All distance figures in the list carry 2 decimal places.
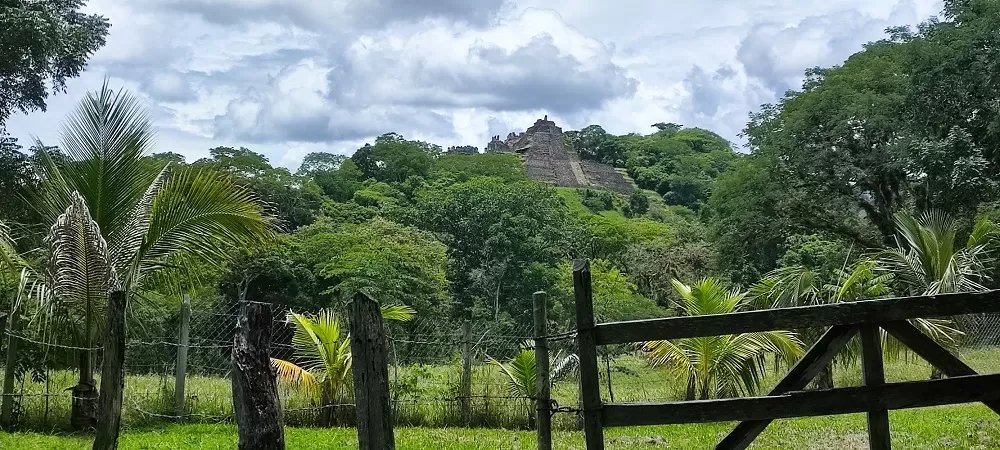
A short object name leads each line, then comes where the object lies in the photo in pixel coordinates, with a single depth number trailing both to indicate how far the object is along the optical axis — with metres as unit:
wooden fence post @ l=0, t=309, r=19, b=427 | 9.82
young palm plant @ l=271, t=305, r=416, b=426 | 11.04
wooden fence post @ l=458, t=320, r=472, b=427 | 10.91
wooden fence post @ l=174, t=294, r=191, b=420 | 11.12
